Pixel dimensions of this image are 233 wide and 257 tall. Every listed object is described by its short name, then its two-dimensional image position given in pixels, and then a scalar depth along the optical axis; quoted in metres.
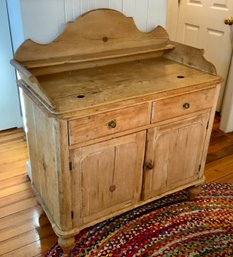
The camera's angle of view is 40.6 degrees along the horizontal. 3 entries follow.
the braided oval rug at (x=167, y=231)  1.53
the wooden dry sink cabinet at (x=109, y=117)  1.30
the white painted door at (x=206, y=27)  2.60
